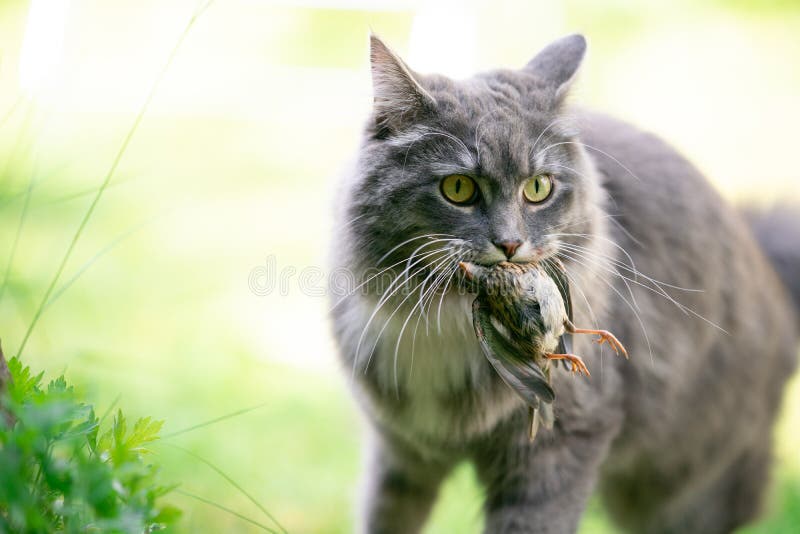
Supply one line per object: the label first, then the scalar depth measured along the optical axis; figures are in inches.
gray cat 55.9
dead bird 53.8
